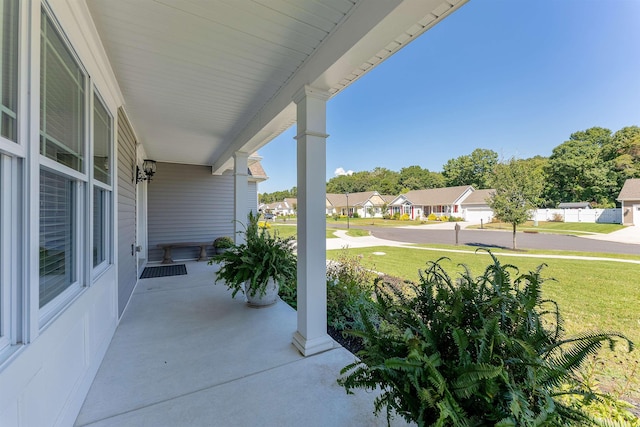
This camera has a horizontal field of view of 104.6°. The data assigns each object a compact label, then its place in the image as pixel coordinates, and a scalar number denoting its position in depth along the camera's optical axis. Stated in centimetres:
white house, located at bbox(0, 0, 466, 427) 107
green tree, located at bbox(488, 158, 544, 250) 841
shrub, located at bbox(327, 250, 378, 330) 282
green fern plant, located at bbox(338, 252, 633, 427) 92
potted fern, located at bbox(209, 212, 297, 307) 317
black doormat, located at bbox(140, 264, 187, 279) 508
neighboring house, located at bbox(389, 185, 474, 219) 2070
